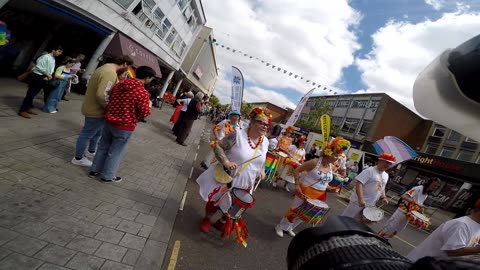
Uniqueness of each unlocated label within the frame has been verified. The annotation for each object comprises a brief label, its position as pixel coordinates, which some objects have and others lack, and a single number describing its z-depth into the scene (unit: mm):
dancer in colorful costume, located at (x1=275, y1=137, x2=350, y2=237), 4316
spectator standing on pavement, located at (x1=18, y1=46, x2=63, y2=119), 5672
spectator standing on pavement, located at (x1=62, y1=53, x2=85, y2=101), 8156
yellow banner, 7602
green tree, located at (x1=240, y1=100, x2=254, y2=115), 70506
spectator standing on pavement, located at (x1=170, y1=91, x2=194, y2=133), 9859
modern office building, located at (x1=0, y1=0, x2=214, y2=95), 10422
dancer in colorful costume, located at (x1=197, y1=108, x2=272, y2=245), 3568
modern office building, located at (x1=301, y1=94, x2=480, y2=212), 18734
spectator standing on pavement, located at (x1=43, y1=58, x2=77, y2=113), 6426
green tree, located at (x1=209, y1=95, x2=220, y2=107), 93394
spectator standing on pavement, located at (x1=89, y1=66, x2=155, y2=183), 3809
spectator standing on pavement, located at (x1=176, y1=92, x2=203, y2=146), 9367
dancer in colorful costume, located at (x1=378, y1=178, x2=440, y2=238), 5117
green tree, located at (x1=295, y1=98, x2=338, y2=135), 39819
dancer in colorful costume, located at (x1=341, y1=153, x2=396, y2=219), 4406
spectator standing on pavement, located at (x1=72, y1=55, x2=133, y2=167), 3992
